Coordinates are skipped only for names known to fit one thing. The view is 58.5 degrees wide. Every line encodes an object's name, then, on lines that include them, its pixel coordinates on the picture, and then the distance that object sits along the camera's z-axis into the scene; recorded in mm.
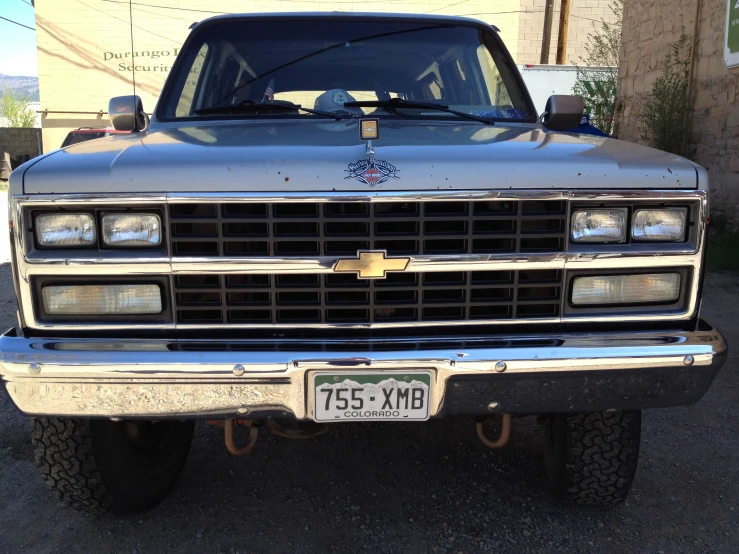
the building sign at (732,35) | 7129
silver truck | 1918
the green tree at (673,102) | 8461
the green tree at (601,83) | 12055
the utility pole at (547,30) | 18953
